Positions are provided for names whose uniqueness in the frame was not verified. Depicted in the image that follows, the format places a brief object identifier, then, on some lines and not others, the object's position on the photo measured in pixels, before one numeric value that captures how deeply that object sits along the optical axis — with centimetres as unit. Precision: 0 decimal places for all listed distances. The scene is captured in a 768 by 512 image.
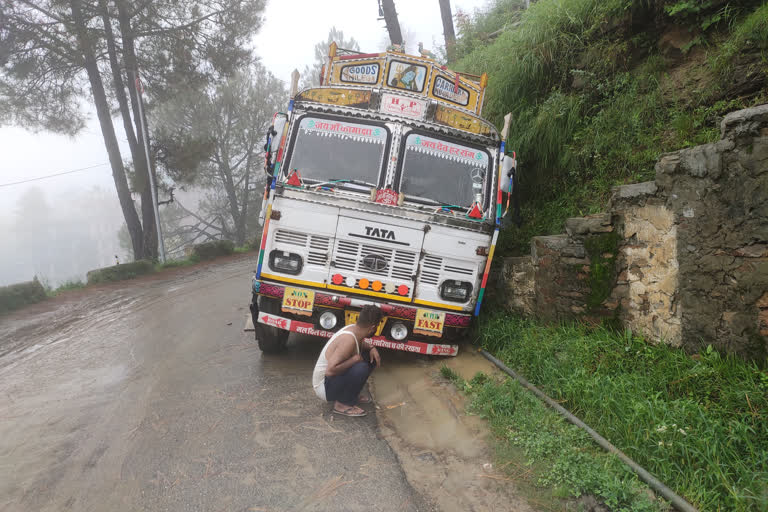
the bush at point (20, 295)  941
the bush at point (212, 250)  1742
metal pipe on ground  258
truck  478
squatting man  402
